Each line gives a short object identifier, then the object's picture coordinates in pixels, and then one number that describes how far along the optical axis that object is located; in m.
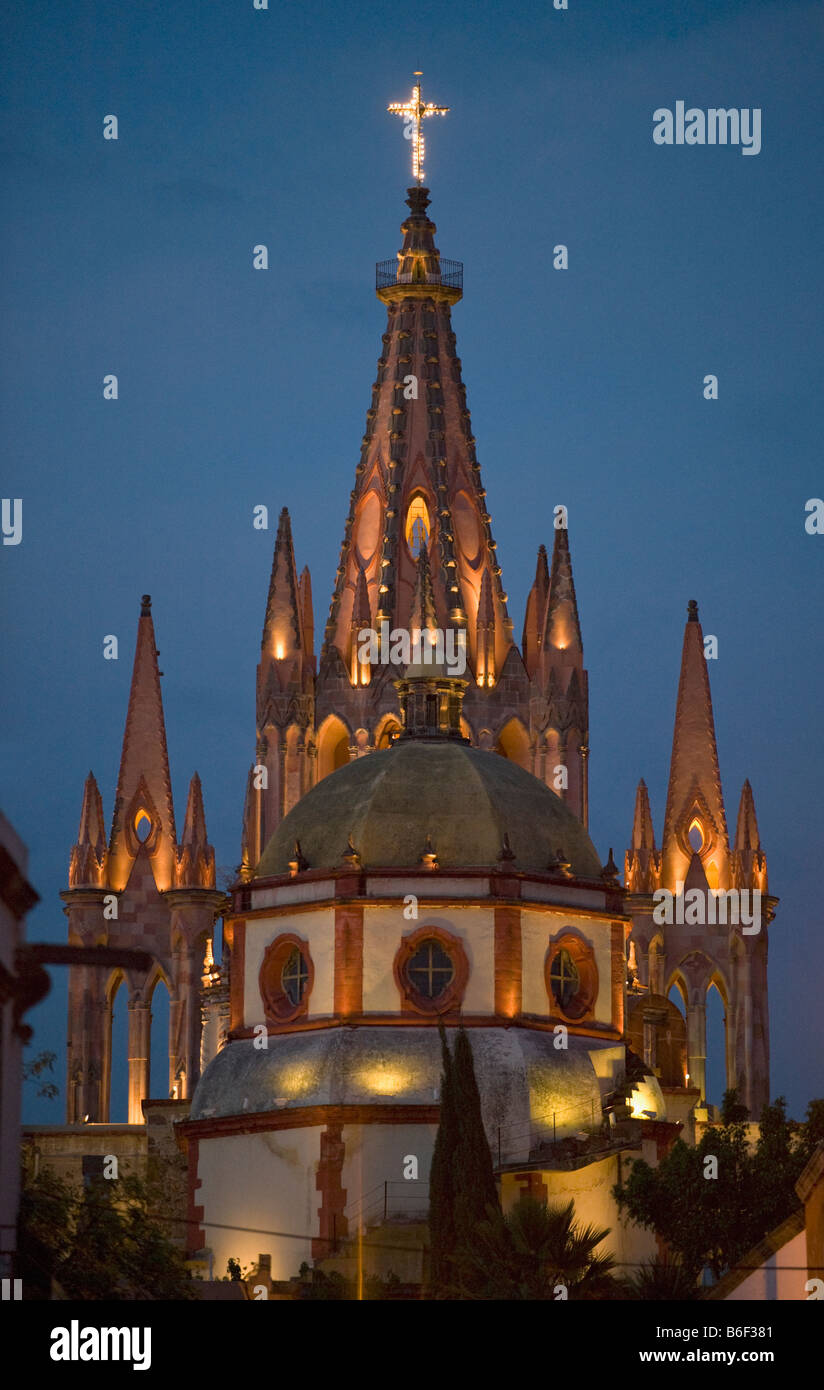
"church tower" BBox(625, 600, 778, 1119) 115.38
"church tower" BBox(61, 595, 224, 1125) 113.62
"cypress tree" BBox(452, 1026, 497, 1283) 84.69
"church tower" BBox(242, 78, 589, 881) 114.50
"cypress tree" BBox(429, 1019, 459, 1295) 83.56
